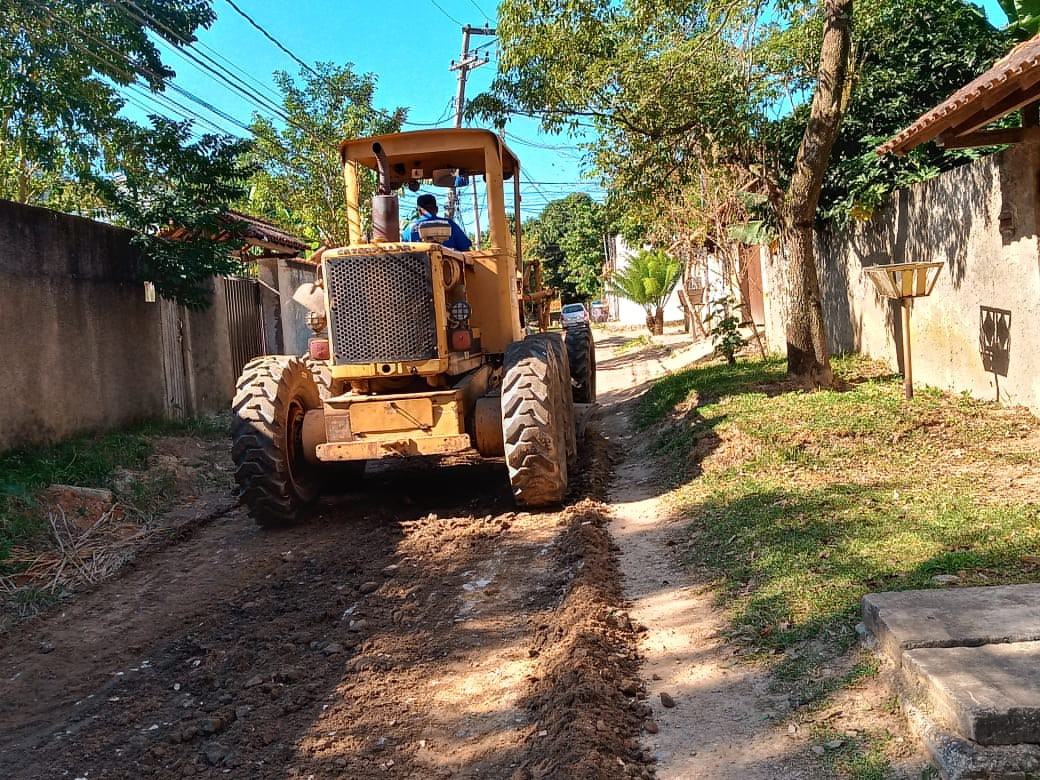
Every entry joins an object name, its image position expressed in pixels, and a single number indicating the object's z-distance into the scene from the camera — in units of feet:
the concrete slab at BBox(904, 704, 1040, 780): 8.95
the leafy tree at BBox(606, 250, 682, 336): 90.53
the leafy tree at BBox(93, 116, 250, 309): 36.29
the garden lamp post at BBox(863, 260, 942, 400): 27.17
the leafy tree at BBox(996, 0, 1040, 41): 30.53
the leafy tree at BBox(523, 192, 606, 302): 177.77
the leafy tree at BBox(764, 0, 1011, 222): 39.09
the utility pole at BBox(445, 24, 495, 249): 84.48
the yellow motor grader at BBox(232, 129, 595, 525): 22.30
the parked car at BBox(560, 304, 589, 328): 126.45
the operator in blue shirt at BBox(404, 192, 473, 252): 25.43
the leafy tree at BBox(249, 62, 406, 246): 59.93
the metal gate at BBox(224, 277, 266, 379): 47.05
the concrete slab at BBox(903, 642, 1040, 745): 9.11
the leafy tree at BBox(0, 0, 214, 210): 33.88
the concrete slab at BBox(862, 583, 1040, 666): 10.95
